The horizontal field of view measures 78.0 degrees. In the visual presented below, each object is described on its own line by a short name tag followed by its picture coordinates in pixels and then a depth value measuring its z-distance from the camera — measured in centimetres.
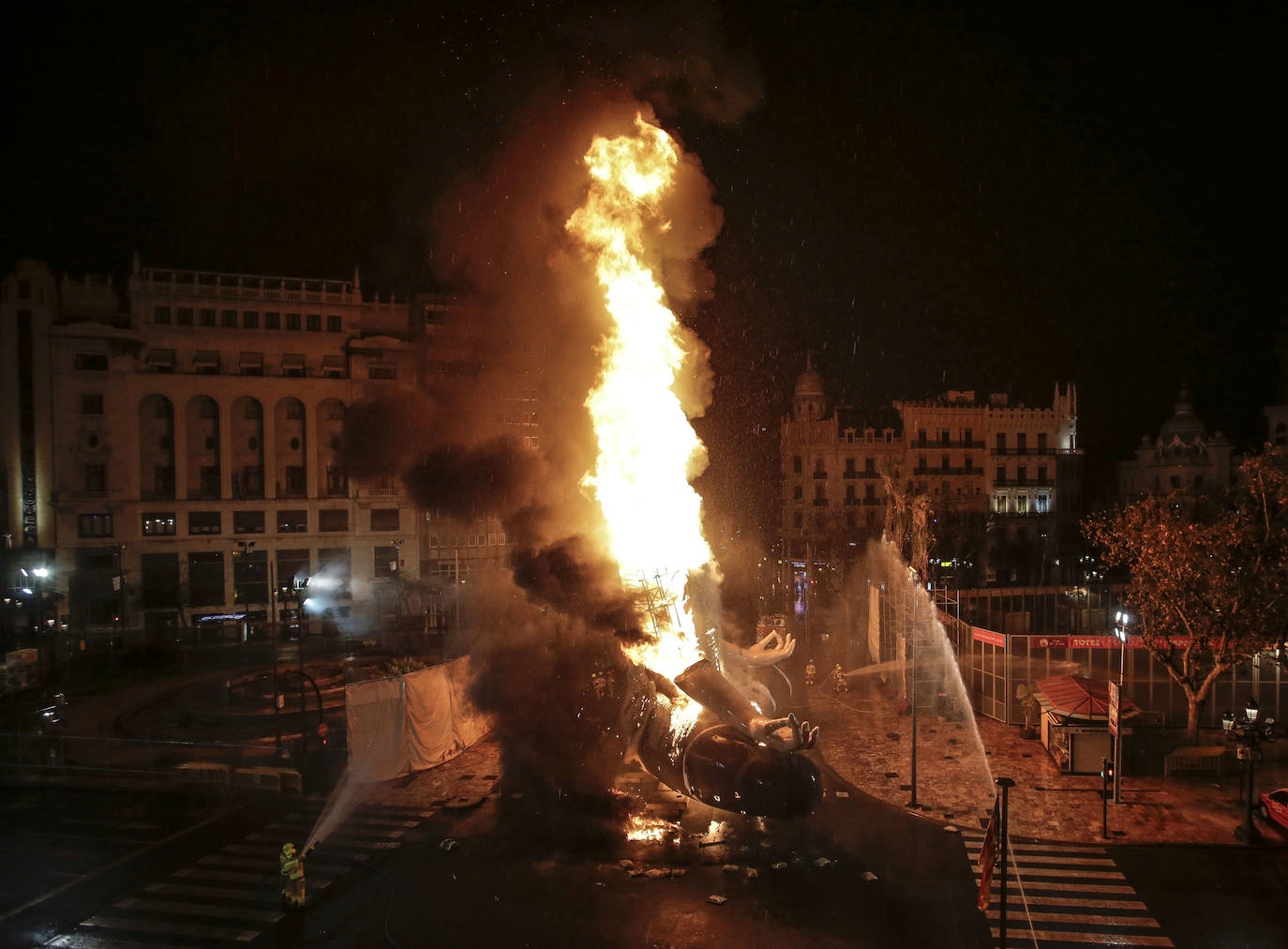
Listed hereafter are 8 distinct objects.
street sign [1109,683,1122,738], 1711
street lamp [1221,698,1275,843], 1521
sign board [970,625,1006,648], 2309
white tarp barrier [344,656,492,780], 1859
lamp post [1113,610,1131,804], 1725
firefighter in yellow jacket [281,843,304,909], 1261
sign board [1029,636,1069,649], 2248
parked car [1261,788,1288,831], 1598
